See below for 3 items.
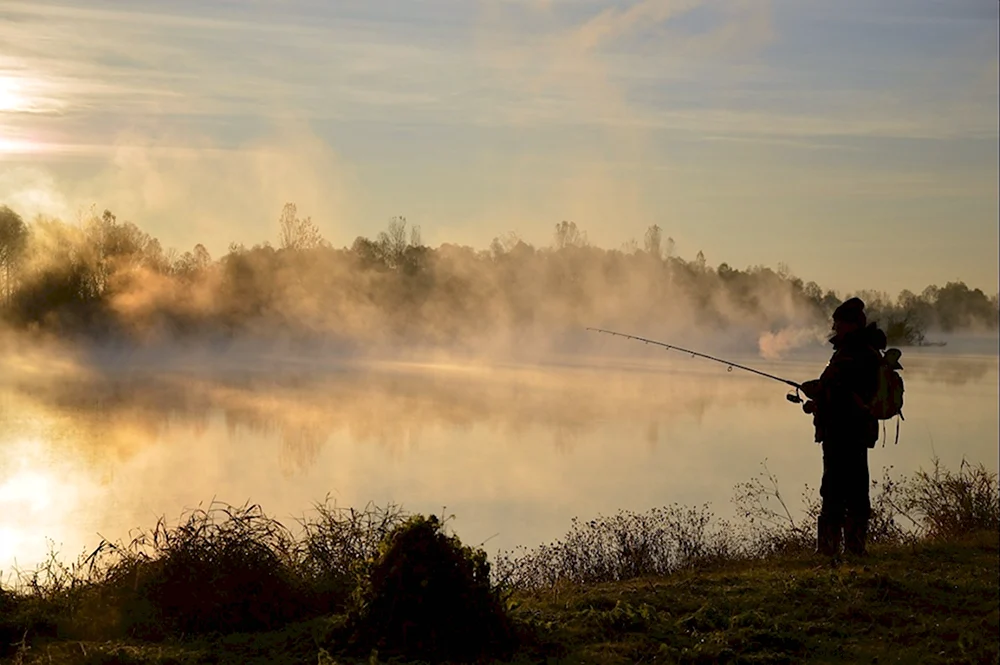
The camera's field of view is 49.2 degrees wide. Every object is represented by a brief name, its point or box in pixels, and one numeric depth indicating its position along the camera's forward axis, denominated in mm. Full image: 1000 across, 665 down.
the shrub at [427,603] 5871
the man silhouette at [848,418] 8469
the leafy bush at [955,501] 10500
